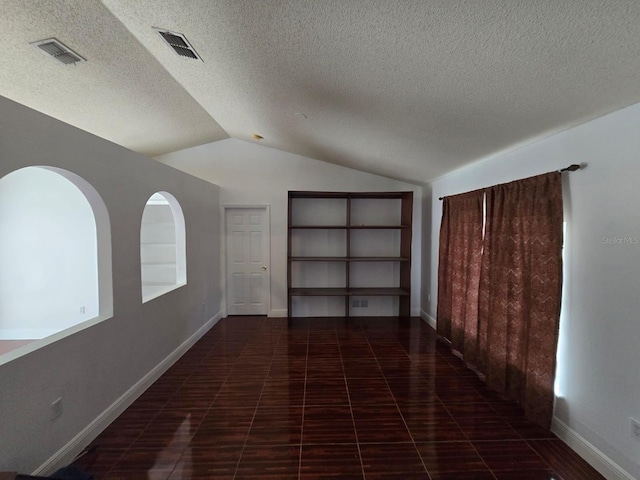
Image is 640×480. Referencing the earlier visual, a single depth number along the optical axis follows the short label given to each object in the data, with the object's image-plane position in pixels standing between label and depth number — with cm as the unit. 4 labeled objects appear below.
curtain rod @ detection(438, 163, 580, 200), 175
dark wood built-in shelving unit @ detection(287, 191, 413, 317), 443
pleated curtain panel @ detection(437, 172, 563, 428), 190
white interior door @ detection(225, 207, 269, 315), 448
